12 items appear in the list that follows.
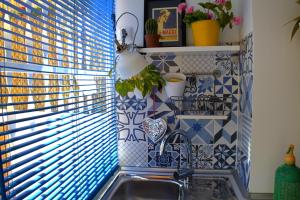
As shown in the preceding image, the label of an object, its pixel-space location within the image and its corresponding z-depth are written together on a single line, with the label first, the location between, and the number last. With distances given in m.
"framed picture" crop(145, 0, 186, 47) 1.61
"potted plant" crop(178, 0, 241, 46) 1.43
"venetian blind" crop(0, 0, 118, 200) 0.77
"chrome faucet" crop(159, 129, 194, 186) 1.49
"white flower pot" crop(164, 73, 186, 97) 1.54
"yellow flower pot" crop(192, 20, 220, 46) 1.43
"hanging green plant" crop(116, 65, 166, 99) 1.56
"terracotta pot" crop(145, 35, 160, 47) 1.52
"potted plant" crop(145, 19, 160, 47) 1.51
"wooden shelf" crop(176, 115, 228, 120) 1.49
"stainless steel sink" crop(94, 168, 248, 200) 1.42
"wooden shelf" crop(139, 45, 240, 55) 1.42
